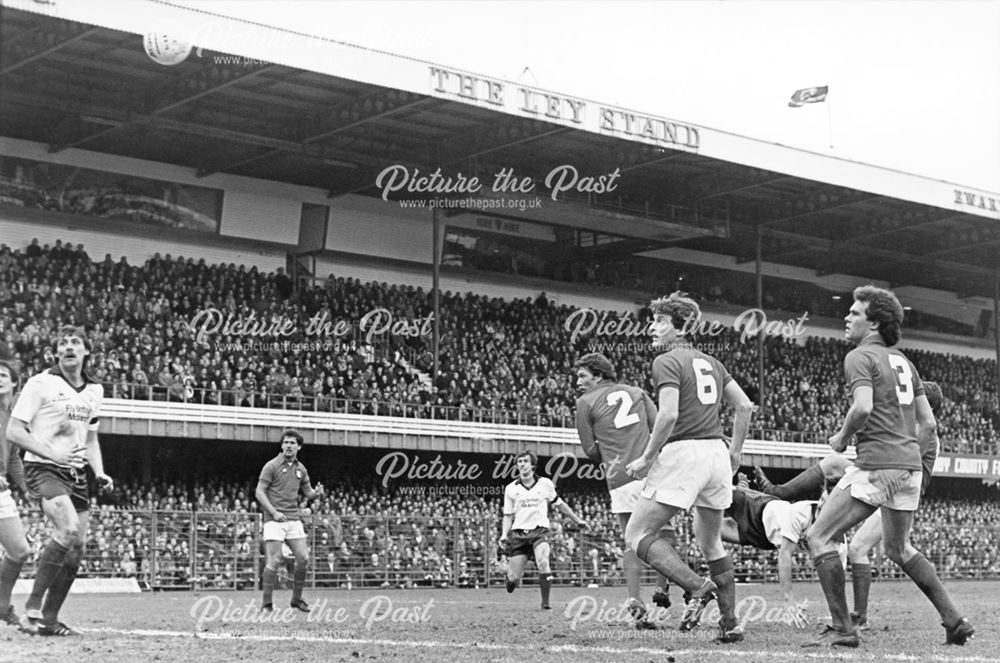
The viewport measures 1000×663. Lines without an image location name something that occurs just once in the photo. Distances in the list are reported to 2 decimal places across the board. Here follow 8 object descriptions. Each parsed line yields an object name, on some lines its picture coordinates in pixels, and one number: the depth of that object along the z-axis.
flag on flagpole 39.06
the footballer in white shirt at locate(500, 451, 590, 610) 16.38
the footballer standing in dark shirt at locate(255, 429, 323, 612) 14.12
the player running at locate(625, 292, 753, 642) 8.80
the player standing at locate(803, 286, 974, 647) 8.69
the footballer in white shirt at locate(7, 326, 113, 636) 9.25
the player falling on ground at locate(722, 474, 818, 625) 12.56
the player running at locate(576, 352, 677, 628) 11.58
